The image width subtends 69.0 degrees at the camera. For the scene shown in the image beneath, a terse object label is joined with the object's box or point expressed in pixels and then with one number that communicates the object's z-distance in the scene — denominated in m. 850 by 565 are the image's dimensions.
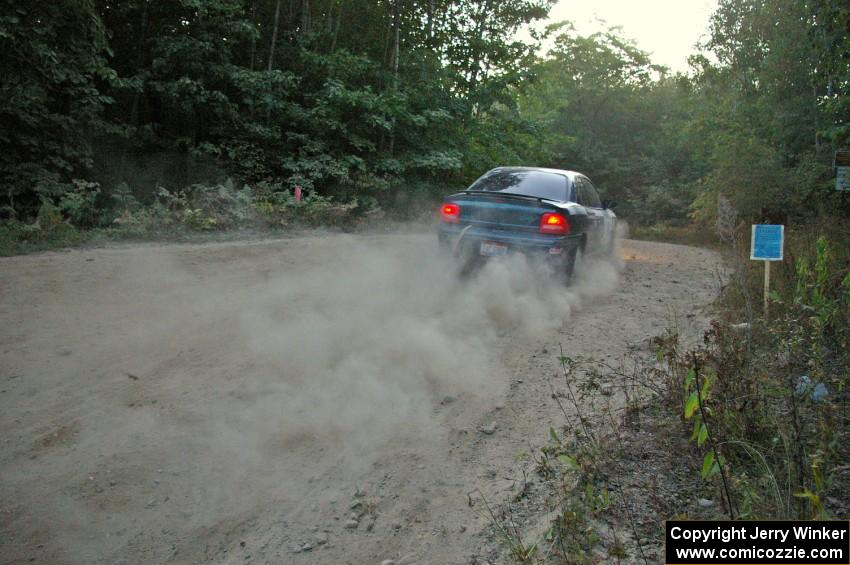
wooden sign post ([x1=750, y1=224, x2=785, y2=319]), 6.55
